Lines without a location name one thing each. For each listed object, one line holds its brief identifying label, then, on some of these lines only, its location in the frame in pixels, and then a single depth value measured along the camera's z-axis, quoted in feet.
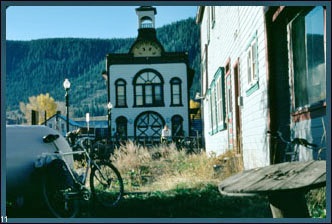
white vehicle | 19.27
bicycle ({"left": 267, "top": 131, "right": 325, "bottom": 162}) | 18.92
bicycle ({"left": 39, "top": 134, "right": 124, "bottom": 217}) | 19.38
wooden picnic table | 14.02
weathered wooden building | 19.53
